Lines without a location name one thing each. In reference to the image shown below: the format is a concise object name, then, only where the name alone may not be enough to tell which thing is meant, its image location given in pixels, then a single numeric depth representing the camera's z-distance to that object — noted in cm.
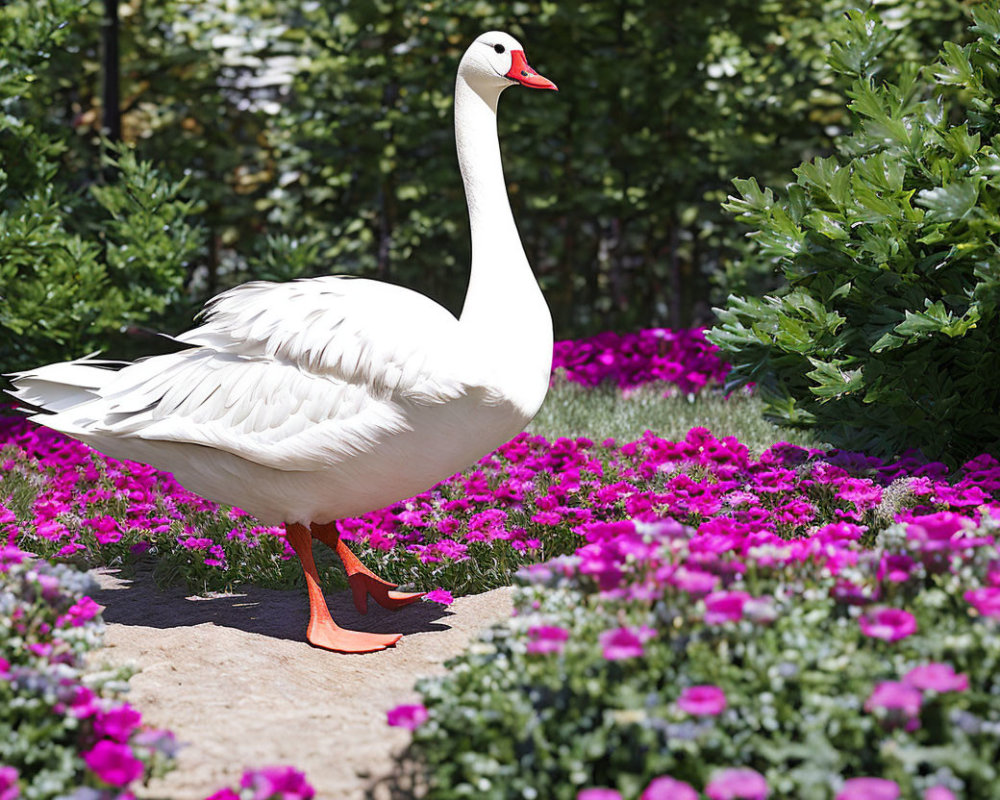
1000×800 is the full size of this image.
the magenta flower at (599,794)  197
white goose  352
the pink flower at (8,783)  221
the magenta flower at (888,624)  225
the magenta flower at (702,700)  204
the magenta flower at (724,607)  227
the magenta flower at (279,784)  220
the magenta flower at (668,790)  195
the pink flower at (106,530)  463
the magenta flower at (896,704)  201
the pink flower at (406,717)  235
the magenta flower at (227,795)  226
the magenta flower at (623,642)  221
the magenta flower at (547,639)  230
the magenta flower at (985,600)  226
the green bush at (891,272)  426
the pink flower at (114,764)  221
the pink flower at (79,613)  286
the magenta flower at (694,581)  238
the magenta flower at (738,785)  191
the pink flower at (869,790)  189
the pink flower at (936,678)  205
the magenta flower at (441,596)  394
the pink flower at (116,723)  249
